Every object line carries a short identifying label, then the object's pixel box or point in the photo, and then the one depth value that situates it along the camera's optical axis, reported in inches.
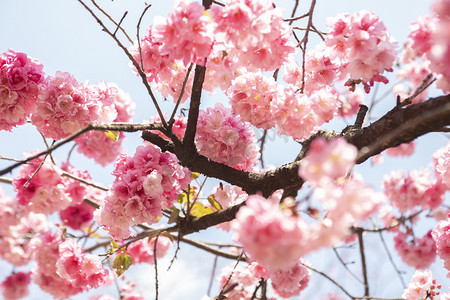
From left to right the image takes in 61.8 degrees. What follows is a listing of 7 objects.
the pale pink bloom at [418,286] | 96.9
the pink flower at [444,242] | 75.4
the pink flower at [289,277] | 82.1
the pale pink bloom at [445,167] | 76.2
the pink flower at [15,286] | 183.2
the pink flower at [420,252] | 157.9
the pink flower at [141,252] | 153.7
